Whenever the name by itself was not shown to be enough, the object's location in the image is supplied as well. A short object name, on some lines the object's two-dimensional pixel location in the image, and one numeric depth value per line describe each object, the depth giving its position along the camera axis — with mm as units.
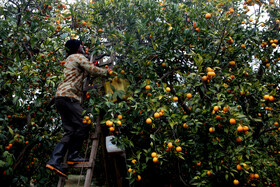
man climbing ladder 2486
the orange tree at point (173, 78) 2326
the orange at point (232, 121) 2105
